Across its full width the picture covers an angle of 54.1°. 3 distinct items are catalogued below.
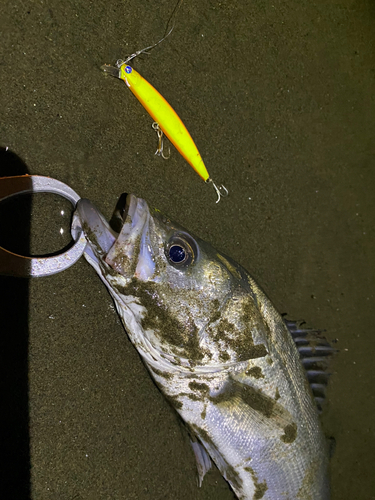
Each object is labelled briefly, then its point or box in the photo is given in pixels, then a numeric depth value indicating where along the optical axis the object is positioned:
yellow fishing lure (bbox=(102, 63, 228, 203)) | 0.28
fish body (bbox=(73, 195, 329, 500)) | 0.23
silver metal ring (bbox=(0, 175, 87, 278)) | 0.24
